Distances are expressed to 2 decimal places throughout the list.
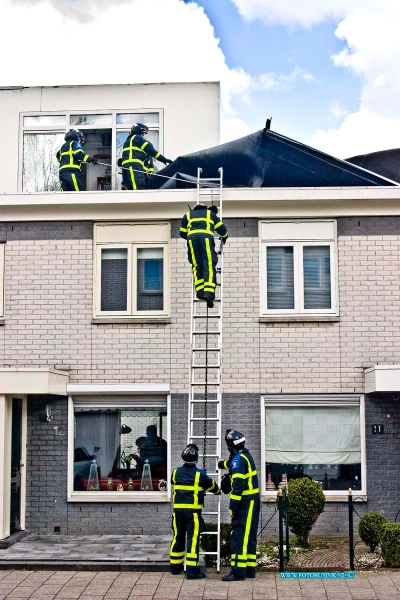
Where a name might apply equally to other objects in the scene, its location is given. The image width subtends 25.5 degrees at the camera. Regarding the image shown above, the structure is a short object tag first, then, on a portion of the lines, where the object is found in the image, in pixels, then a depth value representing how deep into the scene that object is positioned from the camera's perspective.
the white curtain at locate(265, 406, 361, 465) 14.21
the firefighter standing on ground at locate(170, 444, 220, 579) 11.10
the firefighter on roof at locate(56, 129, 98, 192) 15.63
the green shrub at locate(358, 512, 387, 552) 12.20
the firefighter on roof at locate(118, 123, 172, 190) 15.44
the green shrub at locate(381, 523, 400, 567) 11.40
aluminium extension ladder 13.98
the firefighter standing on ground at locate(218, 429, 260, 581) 11.02
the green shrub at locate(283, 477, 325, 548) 12.66
